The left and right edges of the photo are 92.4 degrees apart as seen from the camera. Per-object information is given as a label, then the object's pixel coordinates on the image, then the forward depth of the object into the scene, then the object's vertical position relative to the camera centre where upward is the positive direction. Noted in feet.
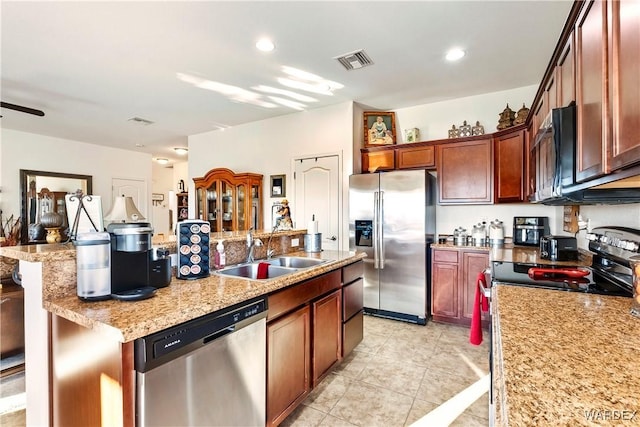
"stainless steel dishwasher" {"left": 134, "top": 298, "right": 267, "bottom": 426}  3.76 -2.22
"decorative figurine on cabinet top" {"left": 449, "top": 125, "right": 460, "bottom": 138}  12.67 +3.35
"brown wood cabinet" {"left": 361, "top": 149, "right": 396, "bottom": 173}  13.43 +2.40
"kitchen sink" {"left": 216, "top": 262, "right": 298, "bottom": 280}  7.39 -1.40
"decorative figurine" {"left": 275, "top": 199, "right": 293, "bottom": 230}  9.99 -0.17
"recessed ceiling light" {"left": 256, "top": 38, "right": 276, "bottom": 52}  8.48 +4.79
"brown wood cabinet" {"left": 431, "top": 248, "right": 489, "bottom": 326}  11.16 -2.58
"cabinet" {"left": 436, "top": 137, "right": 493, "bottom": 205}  11.68 +1.62
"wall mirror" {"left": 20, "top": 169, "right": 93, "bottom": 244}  17.43 +1.27
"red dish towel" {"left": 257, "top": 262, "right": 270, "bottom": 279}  7.29 -1.34
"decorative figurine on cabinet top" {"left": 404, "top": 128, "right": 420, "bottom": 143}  13.44 +3.46
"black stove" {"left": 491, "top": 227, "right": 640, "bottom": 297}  4.91 -1.13
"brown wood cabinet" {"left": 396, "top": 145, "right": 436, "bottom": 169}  12.62 +2.38
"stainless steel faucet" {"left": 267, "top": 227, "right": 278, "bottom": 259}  8.67 -1.04
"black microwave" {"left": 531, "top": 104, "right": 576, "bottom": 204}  4.41 +0.99
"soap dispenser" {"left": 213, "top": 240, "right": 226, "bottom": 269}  6.95 -0.97
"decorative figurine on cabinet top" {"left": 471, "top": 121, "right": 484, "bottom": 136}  12.26 +3.36
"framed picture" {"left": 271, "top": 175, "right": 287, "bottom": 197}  15.39 +1.45
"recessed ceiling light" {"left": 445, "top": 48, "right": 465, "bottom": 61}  9.19 +4.86
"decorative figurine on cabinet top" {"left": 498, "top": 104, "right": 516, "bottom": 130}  11.52 +3.59
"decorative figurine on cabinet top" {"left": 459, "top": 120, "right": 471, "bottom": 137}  12.43 +3.38
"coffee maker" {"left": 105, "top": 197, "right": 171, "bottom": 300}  4.67 -0.77
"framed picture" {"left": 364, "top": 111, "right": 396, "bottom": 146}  13.87 +3.93
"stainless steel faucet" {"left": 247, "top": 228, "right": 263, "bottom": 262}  7.88 -0.77
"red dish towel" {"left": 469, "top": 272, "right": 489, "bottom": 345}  6.60 -2.33
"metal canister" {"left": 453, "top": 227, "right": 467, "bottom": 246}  12.54 -0.96
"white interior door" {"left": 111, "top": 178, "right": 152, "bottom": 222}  21.61 +1.77
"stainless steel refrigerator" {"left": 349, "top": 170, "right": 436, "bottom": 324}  11.60 -0.90
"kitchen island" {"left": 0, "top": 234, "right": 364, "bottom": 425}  3.67 -1.51
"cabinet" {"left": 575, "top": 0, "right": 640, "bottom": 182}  2.86 +1.38
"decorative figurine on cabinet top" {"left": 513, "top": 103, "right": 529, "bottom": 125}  10.87 +3.51
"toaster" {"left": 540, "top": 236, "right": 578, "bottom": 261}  8.29 -0.98
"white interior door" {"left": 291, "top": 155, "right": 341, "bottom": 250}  13.79 +0.87
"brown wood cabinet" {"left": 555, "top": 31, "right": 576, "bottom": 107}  4.83 +2.37
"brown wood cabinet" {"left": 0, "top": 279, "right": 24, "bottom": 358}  8.48 -2.95
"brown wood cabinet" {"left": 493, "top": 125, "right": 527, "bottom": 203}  10.69 +1.72
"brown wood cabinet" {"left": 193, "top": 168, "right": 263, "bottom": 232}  15.85 +0.78
